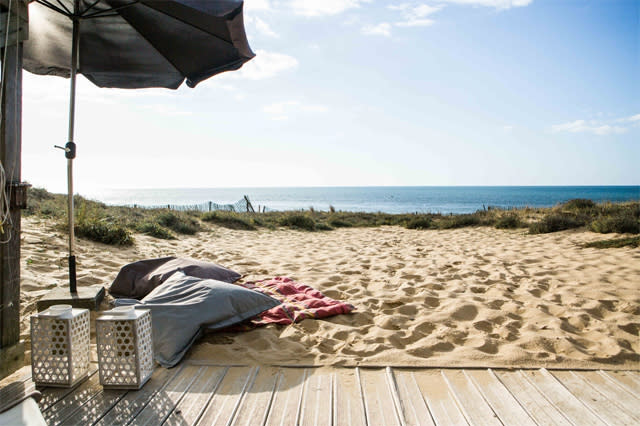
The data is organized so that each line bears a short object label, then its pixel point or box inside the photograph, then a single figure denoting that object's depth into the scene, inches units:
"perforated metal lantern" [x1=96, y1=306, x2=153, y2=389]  82.3
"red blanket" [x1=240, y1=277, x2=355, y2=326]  124.8
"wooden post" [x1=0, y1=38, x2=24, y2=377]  86.2
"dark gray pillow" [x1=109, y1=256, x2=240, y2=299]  145.2
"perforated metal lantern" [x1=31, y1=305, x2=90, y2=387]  83.1
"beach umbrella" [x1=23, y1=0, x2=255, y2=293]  119.7
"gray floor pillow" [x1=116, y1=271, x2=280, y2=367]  100.2
